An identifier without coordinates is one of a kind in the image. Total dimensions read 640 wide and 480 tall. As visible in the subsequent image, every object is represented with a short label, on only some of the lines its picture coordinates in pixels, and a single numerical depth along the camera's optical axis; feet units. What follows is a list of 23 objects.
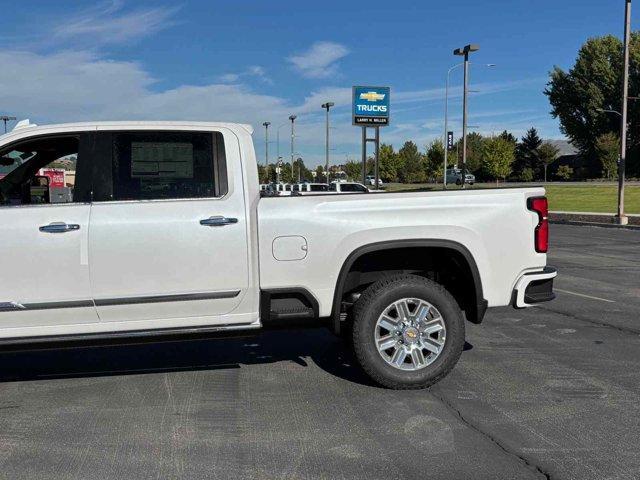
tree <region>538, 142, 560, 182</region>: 254.27
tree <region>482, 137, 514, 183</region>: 232.73
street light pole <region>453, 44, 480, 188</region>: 116.98
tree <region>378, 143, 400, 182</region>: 314.55
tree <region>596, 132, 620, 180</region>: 204.33
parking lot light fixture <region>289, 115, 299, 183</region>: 246.27
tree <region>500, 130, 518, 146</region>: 268.00
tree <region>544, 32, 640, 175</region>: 225.76
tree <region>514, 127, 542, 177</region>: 260.83
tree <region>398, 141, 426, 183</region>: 304.50
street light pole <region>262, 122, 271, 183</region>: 279.90
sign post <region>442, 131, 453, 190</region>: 168.10
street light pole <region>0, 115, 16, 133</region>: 191.93
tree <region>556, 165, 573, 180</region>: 239.71
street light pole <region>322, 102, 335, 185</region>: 206.28
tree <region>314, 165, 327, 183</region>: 377.67
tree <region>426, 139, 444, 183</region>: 261.03
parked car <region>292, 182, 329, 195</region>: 103.34
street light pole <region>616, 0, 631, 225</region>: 78.89
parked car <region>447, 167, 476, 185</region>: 244.59
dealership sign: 150.00
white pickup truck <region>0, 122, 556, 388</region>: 14.48
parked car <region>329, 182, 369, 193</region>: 94.54
